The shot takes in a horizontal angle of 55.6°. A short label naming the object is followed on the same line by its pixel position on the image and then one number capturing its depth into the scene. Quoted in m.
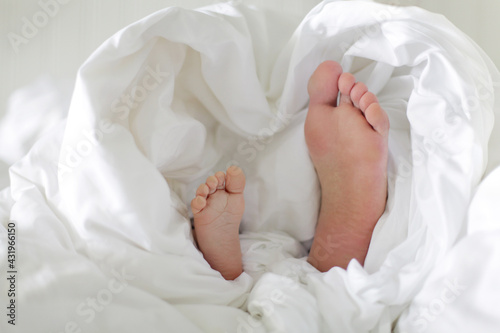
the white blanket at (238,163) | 0.60
